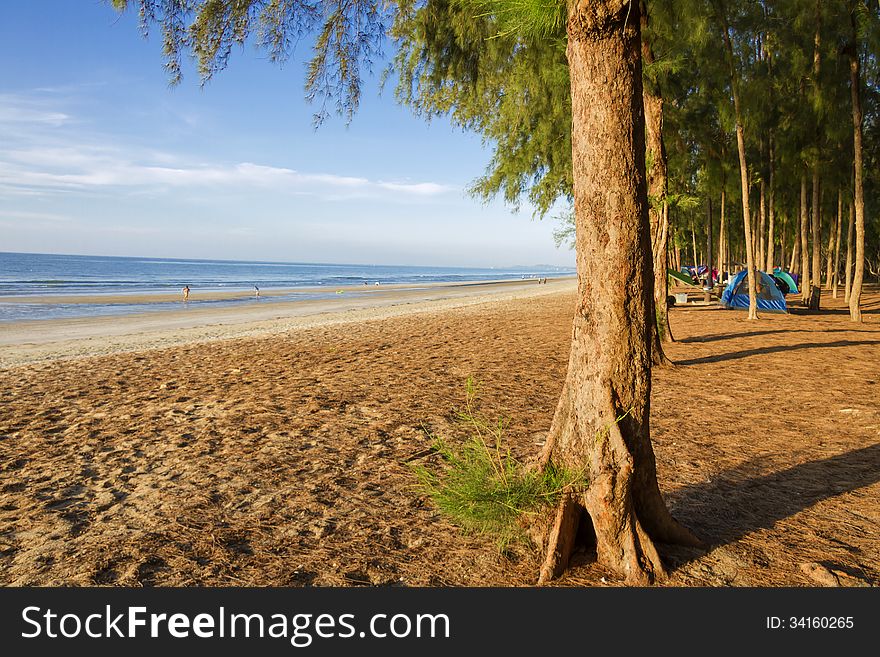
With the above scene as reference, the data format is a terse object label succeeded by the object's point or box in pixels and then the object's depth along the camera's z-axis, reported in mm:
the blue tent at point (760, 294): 17141
